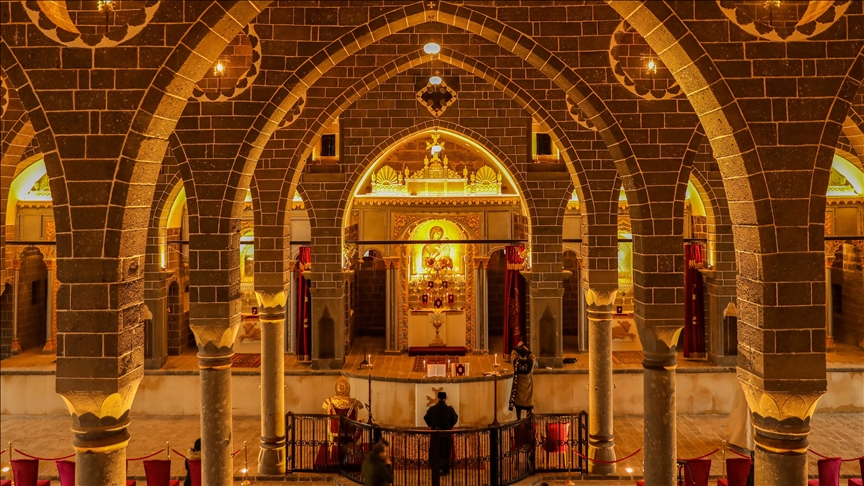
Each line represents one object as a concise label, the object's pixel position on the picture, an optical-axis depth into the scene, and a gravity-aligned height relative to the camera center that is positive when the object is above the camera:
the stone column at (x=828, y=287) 16.19 -0.79
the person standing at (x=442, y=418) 11.16 -2.48
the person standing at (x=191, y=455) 9.34 -2.54
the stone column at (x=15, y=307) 16.78 -1.12
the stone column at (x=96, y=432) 5.22 -1.25
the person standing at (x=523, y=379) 12.64 -2.14
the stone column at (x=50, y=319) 16.84 -1.41
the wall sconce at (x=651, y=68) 7.88 +2.03
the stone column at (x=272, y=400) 11.03 -2.18
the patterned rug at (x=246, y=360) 16.16 -2.34
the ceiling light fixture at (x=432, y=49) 10.33 +2.98
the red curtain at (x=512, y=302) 17.06 -1.09
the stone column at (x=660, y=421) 7.98 -1.83
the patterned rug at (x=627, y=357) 16.10 -2.31
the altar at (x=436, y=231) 16.88 +0.60
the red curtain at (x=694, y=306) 16.31 -1.16
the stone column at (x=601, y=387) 10.98 -1.99
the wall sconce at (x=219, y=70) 7.88 +2.04
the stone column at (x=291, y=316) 16.66 -1.34
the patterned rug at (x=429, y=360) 15.50 -2.31
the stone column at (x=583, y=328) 17.05 -1.70
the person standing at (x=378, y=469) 8.46 -2.47
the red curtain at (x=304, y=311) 16.33 -1.21
